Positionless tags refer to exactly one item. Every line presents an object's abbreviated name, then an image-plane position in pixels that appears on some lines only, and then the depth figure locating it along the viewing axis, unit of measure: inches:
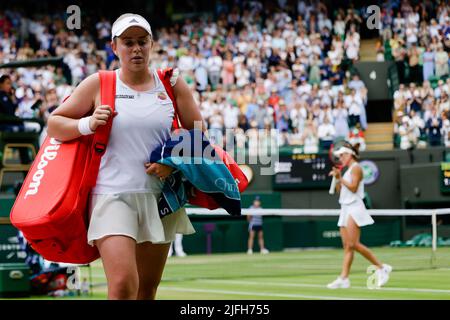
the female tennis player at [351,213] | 496.4
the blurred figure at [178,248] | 963.3
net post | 603.2
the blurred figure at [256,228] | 991.0
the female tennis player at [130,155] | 218.7
